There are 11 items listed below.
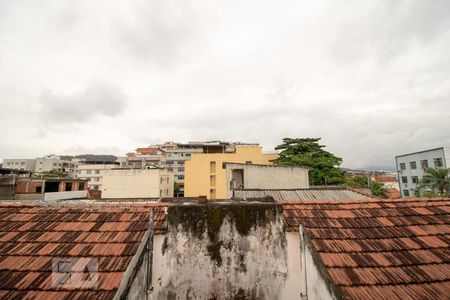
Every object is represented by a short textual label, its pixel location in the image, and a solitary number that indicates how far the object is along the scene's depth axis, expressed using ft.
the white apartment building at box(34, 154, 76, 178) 271.57
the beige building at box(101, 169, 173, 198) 112.88
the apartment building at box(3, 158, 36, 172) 274.46
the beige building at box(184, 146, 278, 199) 123.03
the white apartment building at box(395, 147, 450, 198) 113.78
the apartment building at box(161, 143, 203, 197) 193.48
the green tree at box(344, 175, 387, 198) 106.60
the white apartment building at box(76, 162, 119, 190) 195.19
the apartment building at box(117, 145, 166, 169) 221.46
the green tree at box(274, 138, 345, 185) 81.05
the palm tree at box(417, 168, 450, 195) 85.56
